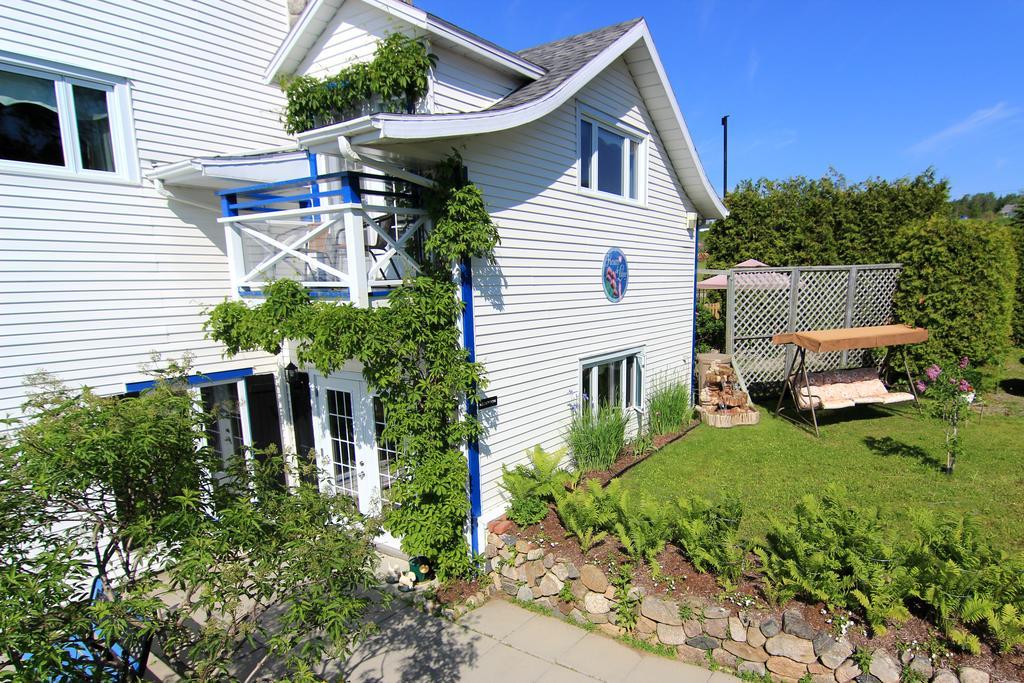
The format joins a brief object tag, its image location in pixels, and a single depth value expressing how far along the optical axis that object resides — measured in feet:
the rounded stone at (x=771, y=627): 14.25
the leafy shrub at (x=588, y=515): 17.79
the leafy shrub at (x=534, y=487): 19.63
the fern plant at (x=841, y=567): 13.42
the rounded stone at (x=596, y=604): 16.84
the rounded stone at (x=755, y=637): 14.43
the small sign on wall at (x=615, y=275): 27.14
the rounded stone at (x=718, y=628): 14.89
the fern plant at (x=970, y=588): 12.43
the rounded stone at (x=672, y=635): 15.57
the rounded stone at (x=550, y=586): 17.98
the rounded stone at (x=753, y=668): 14.43
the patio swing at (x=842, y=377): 30.17
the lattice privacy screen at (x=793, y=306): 37.47
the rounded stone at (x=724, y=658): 14.84
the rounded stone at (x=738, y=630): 14.70
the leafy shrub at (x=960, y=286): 34.06
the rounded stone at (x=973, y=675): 12.22
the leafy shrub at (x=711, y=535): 15.34
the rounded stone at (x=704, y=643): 15.08
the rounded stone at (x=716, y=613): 14.89
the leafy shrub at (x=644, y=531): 16.60
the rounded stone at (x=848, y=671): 13.39
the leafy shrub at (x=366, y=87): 18.04
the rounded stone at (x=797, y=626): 13.88
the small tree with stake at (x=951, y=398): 24.67
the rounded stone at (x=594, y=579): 16.80
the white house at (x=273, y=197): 18.49
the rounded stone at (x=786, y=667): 13.99
